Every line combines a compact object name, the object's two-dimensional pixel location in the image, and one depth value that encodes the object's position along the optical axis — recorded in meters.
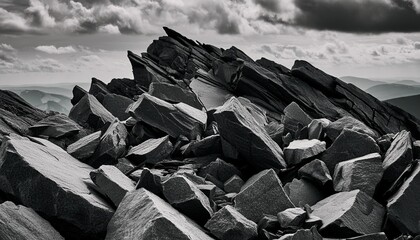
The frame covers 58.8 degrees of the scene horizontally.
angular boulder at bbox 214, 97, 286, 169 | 17.48
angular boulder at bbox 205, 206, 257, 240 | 12.44
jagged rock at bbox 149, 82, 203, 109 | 26.83
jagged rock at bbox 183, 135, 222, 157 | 19.95
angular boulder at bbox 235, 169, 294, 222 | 14.19
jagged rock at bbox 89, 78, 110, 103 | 32.69
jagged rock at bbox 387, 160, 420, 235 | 14.40
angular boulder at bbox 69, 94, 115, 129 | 25.81
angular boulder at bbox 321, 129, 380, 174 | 17.83
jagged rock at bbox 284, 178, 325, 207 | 15.70
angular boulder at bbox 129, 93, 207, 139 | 21.94
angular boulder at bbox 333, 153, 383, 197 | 15.55
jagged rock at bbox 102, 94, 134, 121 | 29.55
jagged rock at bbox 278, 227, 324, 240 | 11.59
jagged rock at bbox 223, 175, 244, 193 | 16.48
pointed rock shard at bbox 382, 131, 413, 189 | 16.47
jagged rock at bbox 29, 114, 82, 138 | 22.52
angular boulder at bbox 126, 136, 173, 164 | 19.33
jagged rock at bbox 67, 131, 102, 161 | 19.75
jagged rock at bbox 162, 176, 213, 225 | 13.55
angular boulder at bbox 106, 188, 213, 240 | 11.15
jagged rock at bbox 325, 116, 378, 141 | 20.00
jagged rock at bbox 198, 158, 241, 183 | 17.75
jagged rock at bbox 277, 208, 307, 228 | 12.95
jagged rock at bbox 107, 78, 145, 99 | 35.94
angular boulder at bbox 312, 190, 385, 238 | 13.19
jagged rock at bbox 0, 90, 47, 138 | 22.41
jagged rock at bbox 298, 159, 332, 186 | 16.22
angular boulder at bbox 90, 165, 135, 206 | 14.32
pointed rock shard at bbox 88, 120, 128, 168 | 19.42
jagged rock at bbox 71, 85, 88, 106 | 31.10
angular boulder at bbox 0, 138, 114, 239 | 13.16
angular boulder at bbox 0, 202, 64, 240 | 11.53
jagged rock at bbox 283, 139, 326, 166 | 17.61
